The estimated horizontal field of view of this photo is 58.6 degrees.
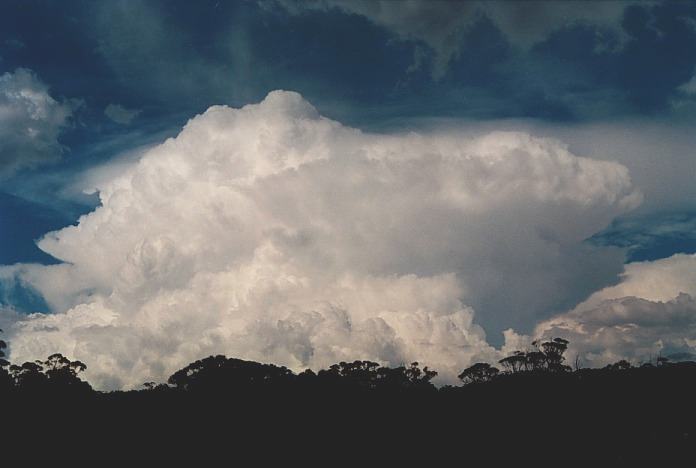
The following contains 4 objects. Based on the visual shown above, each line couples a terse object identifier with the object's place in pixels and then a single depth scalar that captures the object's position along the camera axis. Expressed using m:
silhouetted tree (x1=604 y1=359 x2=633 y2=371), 164.43
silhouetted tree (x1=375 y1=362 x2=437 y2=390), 172.26
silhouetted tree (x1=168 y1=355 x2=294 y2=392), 157.12
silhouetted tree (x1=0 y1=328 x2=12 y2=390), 109.28
